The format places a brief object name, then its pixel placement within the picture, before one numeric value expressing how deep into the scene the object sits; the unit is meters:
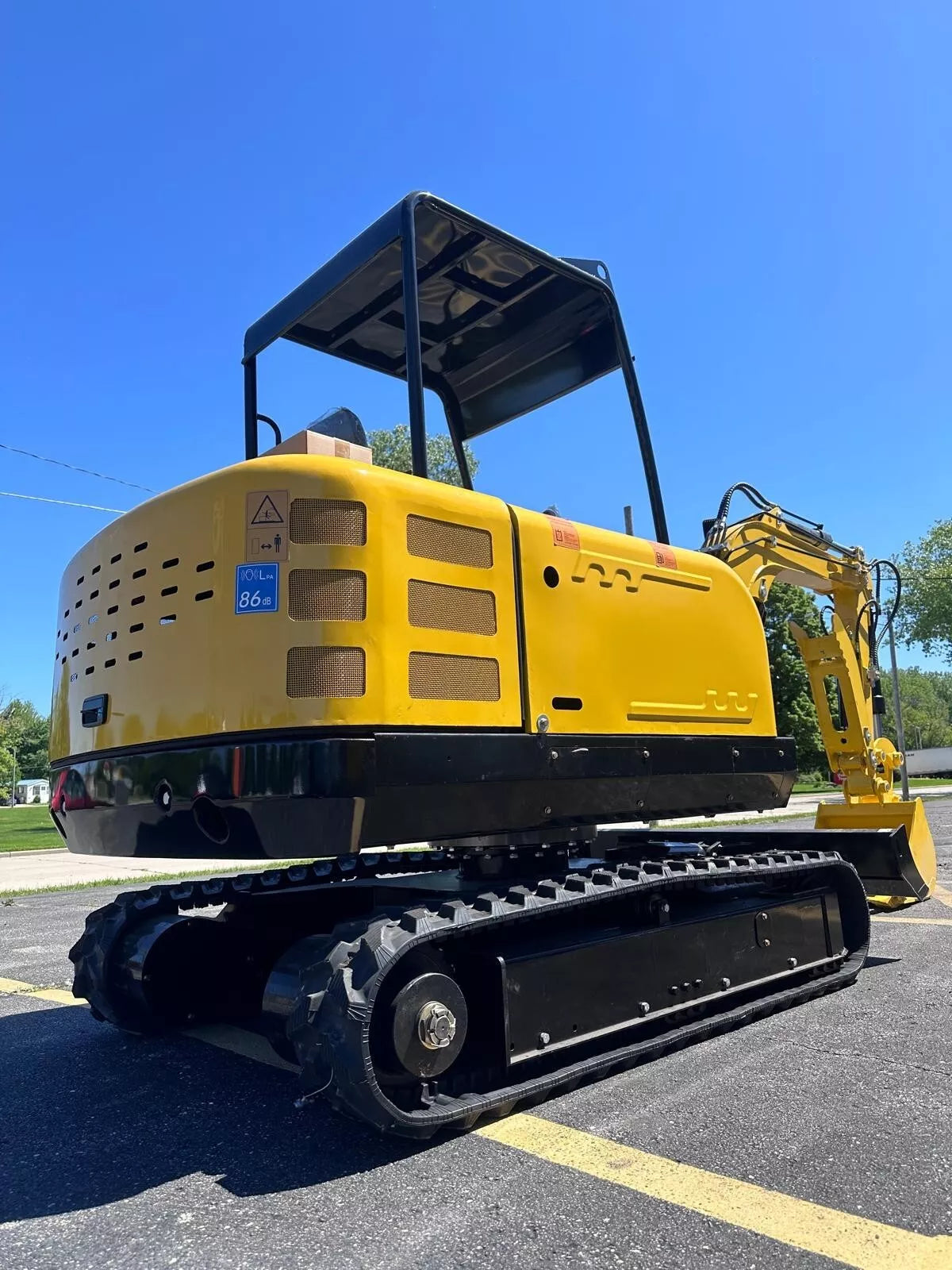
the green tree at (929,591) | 55.03
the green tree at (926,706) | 108.06
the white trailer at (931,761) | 66.25
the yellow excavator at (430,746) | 3.35
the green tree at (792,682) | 39.69
